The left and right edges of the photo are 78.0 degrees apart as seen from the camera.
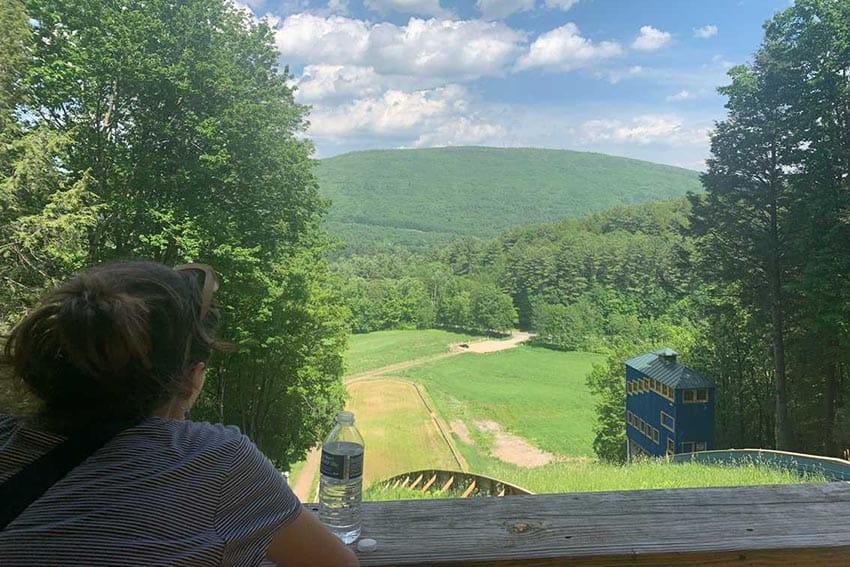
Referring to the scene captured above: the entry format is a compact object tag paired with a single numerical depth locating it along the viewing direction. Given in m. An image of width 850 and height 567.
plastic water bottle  0.59
